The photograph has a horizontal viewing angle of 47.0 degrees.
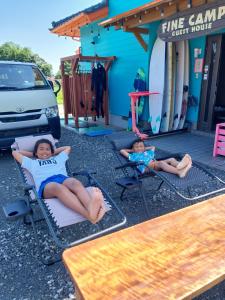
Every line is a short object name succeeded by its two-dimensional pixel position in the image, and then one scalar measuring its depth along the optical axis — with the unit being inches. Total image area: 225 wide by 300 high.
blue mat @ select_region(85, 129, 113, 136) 270.6
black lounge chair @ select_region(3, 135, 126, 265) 83.7
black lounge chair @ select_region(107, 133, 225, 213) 107.3
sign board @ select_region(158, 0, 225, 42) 150.0
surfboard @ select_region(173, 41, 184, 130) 238.1
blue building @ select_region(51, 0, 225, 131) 169.3
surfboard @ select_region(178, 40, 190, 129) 239.1
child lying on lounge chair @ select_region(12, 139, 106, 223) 87.2
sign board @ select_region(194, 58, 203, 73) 233.7
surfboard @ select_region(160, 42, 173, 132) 235.5
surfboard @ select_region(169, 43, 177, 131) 238.9
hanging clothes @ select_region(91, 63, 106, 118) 294.2
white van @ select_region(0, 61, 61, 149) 180.4
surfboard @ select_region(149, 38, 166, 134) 238.8
